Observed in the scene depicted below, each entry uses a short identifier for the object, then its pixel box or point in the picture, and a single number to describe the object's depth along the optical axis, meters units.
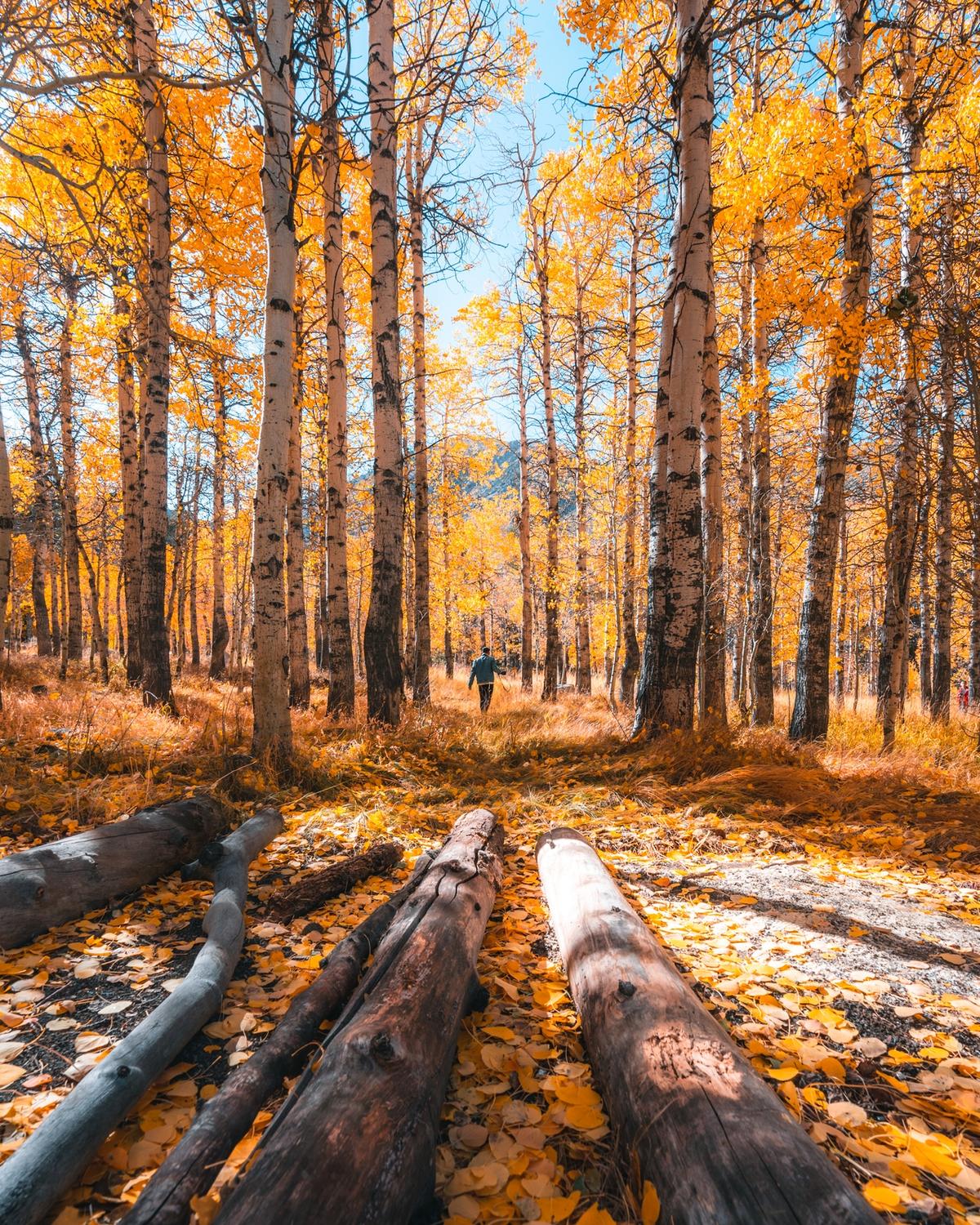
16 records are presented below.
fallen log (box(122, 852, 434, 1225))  1.26
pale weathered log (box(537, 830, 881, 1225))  1.15
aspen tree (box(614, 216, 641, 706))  11.16
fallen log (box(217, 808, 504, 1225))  1.17
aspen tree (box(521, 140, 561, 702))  11.55
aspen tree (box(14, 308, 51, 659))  12.10
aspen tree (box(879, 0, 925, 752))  5.82
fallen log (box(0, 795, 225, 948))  2.49
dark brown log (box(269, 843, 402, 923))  3.03
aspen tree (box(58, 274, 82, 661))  10.43
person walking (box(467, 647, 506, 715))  11.51
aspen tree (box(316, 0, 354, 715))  7.48
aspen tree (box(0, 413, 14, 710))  5.61
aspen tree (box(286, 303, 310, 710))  7.98
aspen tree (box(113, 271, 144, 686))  8.90
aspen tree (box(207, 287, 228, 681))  12.73
